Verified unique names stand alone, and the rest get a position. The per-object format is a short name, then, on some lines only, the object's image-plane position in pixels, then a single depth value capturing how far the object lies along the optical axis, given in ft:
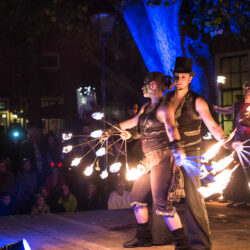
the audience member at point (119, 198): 34.53
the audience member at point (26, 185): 35.40
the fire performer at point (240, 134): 26.91
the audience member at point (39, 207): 33.71
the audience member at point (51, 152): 39.93
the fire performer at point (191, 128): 19.31
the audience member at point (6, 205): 34.30
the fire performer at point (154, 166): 19.29
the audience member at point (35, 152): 39.78
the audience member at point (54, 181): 35.96
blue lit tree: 29.27
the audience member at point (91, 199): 35.94
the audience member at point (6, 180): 35.94
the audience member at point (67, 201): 35.22
